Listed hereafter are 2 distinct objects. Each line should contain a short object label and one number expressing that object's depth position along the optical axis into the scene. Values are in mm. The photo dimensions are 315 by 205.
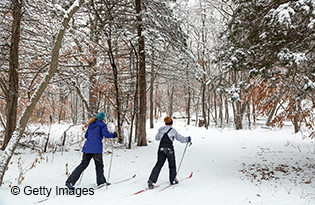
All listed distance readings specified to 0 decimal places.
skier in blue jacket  4480
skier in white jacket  4777
